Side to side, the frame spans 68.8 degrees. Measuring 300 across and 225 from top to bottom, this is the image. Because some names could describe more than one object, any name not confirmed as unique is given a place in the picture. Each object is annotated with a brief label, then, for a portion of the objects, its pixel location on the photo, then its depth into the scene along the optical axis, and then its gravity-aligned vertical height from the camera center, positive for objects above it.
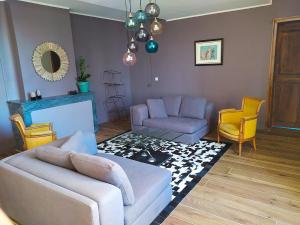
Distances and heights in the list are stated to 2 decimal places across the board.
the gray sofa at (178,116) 4.03 -0.94
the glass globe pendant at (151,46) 2.79 +0.32
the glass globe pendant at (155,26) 2.62 +0.53
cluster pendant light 2.44 +0.52
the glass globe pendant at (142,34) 2.62 +0.44
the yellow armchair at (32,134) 3.35 -0.89
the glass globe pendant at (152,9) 2.40 +0.67
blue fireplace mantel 3.67 -0.49
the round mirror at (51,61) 4.12 +0.28
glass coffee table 3.34 -1.11
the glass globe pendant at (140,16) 2.48 +0.62
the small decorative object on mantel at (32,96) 3.86 -0.34
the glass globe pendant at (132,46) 2.97 +0.35
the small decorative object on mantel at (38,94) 3.95 -0.32
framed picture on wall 4.83 +0.36
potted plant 4.65 -0.10
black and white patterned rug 2.68 -1.37
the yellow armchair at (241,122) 3.51 -0.94
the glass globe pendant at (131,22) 2.57 +0.58
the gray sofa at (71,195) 1.49 -0.95
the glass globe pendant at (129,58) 2.81 +0.17
